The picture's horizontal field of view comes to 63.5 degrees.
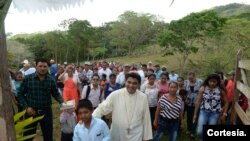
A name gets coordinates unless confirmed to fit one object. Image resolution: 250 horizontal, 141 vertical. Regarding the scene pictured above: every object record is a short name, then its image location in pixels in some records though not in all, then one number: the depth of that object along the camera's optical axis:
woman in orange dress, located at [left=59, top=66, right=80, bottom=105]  3.33
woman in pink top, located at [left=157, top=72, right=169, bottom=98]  3.08
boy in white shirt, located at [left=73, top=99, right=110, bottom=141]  1.57
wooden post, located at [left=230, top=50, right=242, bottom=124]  2.57
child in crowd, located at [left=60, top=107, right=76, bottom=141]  2.21
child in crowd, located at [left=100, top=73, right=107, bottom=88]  3.84
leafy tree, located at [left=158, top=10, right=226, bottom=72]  9.29
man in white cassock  1.72
